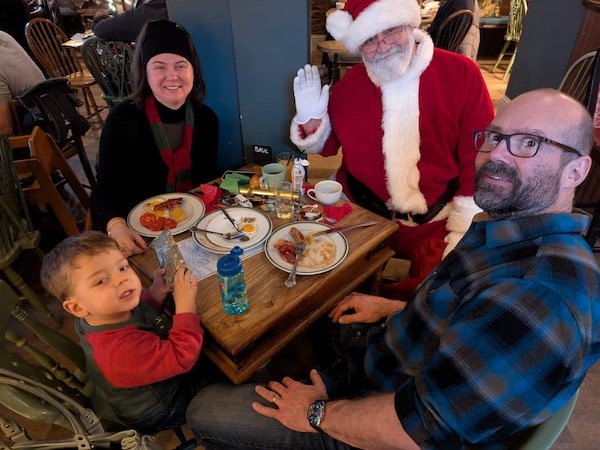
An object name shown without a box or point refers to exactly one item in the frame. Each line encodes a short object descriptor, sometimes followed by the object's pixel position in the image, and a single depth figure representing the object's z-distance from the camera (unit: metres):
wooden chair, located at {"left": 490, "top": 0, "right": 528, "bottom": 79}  5.25
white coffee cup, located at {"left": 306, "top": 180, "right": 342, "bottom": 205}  1.54
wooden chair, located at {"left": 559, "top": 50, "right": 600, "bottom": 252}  2.06
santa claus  1.60
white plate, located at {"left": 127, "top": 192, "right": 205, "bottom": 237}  1.40
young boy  1.00
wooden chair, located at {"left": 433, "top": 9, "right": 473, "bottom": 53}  3.13
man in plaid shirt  0.71
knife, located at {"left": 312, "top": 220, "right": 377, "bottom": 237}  1.38
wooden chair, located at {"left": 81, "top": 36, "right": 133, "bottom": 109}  3.12
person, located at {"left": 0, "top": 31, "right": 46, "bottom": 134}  2.48
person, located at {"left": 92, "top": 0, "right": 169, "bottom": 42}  2.63
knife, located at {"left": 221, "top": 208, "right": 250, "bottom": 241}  1.36
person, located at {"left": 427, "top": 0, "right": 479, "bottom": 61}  3.16
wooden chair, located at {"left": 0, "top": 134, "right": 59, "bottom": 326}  1.82
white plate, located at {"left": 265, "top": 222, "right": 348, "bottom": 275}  1.22
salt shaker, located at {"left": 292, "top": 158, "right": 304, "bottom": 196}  1.57
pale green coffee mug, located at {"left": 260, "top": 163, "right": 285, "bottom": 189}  1.61
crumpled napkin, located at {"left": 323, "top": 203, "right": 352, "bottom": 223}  1.49
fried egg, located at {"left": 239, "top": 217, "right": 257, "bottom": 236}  1.40
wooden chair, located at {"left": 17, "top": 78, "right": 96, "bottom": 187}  2.52
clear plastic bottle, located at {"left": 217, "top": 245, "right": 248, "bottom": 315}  1.00
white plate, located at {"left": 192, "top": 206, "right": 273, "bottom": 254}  1.32
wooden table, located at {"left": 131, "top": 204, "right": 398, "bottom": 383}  1.05
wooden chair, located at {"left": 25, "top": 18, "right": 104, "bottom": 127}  3.91
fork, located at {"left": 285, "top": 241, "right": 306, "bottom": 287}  1.17
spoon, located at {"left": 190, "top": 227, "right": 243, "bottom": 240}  1.36
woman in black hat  1.65
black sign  2.00
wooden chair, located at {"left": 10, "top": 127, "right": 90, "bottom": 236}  2.00
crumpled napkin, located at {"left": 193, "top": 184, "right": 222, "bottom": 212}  1.57
